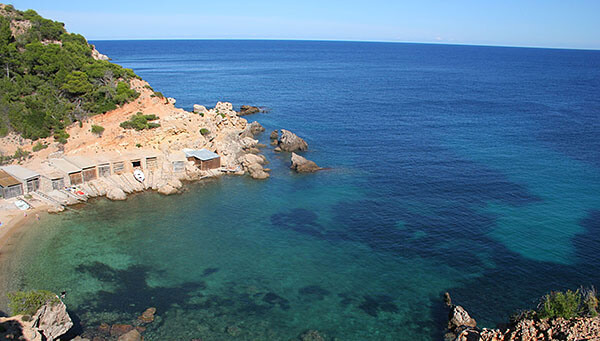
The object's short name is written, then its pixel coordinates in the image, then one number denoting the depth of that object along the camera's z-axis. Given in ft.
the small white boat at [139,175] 204.54
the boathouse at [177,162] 215.51
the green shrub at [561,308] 87.92
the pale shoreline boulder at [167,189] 199.72
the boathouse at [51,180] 184.65
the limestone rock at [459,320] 111.75
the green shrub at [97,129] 230.07
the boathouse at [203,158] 223.10
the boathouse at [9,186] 174.81
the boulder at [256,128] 311.82
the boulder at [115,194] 190.39
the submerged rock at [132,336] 104.53
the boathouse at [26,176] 179.11
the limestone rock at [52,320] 100.07
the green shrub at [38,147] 215.31
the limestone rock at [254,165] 223.30
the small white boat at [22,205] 173.17
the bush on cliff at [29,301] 100.48
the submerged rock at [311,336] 109.82
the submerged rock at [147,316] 114.01
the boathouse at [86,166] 193.77
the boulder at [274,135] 298.90
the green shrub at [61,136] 222.69
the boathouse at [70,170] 188.75
